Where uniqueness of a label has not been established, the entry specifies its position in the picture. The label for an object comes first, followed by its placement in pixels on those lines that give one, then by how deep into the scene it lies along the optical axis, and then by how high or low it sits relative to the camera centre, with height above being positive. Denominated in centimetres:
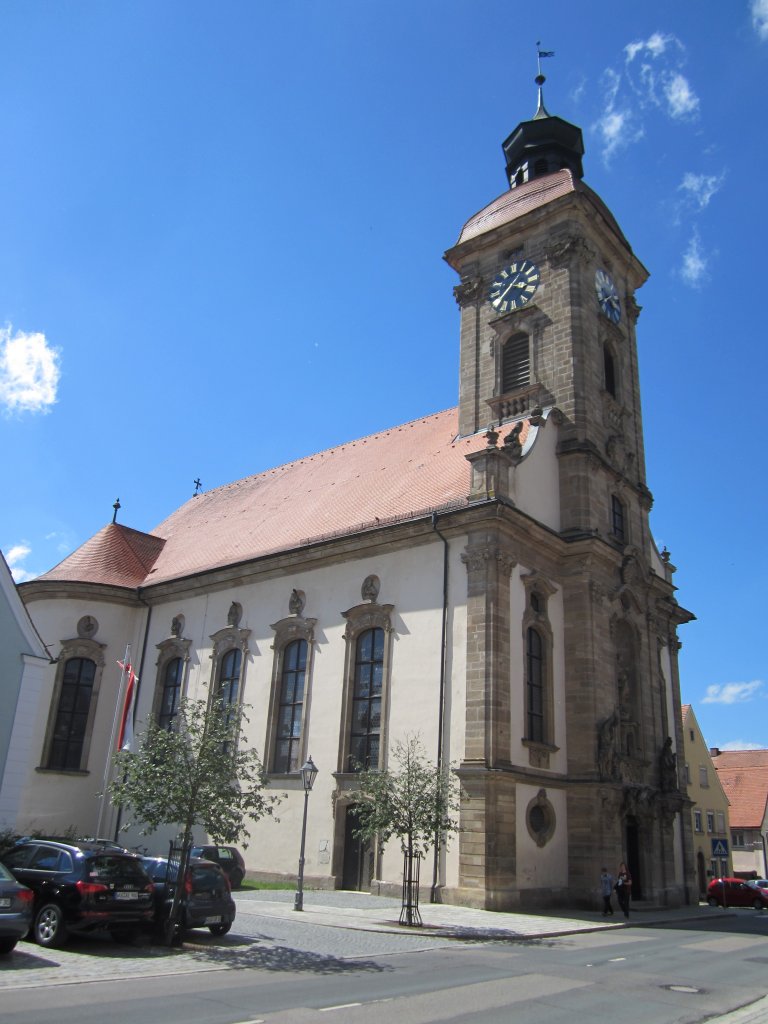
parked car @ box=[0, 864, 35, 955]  1116 -105
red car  3244 -119
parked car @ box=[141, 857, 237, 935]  1398 -94
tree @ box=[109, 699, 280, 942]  1454 +73
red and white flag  2930 +398
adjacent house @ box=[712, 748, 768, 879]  5353 +318
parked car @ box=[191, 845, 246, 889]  2137 -60
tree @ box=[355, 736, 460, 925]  1856 +80
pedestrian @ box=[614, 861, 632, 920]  2197 -81
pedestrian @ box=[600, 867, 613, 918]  2191 -81
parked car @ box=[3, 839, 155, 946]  1251 -83
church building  2319 +703
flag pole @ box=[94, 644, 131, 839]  3106 +379
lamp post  1977 +144
